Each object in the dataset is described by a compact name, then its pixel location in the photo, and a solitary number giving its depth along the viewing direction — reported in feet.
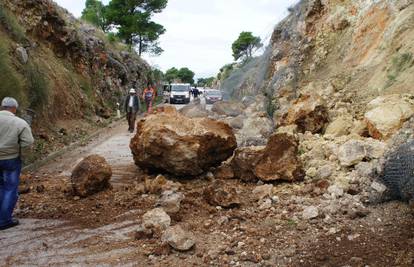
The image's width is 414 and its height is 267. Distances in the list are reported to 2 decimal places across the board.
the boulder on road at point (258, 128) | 41.42
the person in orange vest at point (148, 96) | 71.06
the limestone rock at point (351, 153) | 24.38
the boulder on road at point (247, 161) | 26.22
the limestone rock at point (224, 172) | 27.53
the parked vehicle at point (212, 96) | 116.16
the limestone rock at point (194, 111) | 67.74
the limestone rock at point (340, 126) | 31.32
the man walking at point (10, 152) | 20.39
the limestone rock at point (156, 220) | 18.86
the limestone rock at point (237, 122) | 54.90
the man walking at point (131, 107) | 52.70
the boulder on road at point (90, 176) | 24.18
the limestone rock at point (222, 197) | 21.66
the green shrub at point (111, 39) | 99.38
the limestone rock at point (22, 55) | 41.88
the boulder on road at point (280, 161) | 25.22
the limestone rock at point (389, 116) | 27.22
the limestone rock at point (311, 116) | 34.27
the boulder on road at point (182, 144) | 26.53
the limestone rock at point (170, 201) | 20.76
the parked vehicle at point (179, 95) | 121.19
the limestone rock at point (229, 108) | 69.46
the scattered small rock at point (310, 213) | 19.58
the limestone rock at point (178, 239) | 17.07
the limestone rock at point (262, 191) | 23.21
